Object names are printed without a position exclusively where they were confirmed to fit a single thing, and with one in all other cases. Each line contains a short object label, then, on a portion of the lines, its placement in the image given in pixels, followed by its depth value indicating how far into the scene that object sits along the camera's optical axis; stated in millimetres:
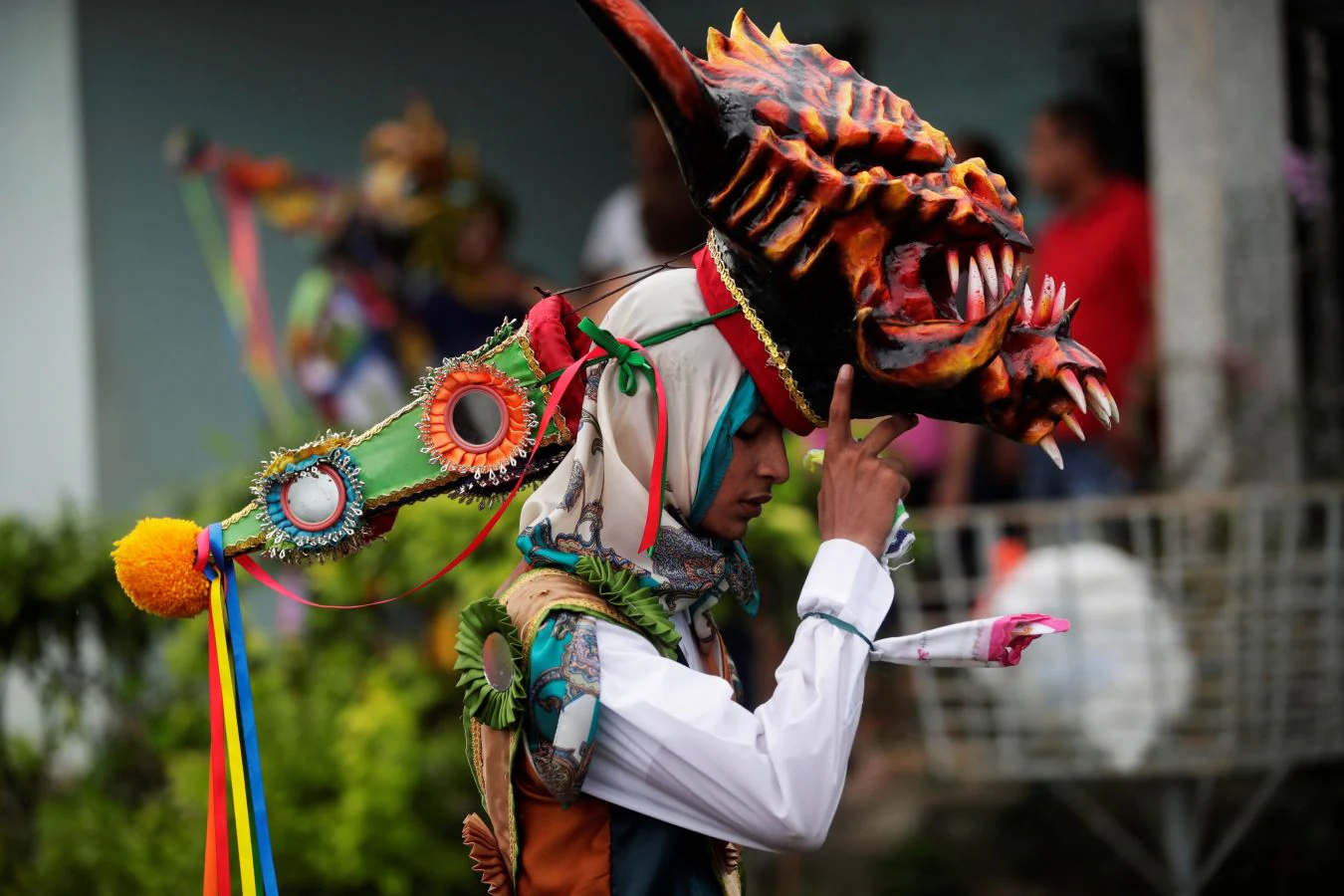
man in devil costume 4254
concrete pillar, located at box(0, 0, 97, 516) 13930
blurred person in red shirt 11641
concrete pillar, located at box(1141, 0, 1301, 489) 10633
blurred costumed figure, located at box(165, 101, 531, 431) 14992
